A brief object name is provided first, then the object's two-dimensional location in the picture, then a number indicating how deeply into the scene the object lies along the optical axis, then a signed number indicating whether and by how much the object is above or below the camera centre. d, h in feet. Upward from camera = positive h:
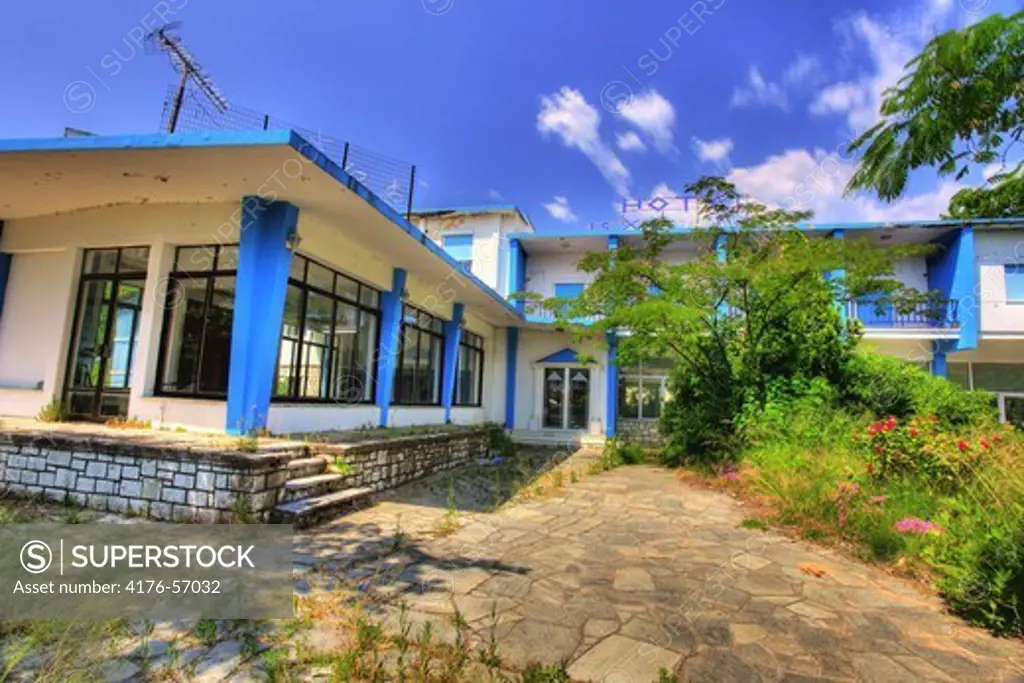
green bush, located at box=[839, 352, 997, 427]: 27.86 +1.47
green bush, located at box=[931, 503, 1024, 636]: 9.67 -3.02
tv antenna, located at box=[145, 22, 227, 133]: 29.68 +19.39
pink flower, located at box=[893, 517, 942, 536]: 13.16 -2.76
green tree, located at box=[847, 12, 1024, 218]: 9.41 +6.27
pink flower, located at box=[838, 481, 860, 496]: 16.95 -2.37
